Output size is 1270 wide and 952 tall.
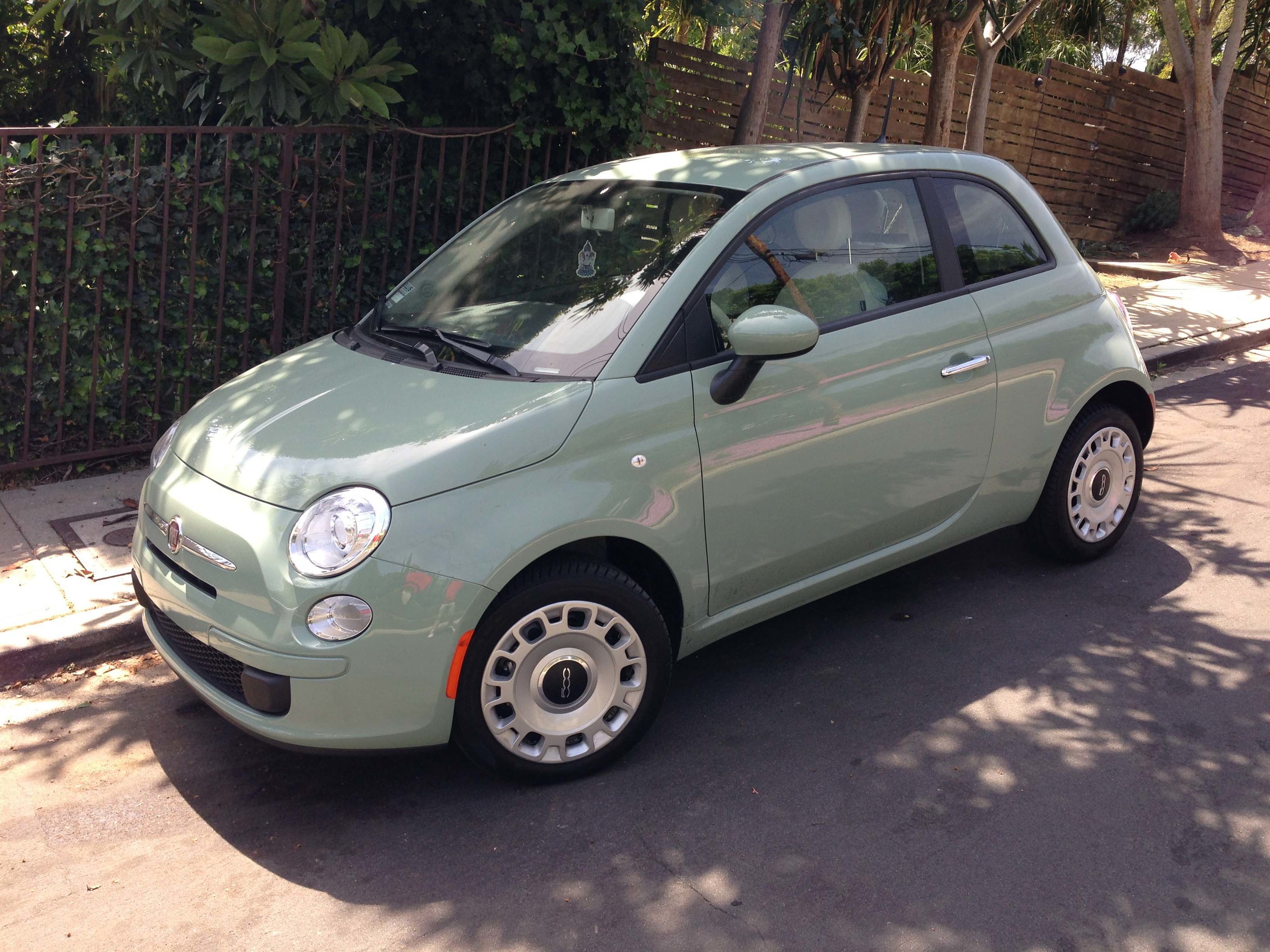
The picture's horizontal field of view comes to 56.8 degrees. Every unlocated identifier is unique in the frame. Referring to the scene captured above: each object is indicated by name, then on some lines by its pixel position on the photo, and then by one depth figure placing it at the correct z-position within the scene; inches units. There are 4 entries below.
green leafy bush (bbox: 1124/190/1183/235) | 634.8
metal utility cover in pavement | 199.9
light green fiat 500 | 128.6
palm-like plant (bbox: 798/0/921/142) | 310.7
